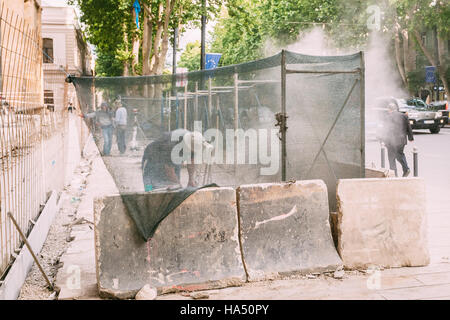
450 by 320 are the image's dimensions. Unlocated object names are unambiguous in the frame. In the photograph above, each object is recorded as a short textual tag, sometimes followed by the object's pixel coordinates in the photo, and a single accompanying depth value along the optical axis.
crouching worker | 5.27
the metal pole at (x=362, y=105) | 6.00
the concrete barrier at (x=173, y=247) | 4.76
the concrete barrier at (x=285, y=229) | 5.14
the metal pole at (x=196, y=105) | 6.49
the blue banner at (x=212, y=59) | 17.94
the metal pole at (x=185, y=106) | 6.17
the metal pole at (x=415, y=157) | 9.79
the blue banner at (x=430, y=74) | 37.38
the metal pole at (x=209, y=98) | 6.46
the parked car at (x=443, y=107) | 31.05
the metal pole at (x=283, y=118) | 5.84
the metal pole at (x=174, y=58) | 27.34
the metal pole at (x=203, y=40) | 18.52
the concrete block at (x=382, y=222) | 5.32
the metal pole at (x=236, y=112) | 6.62
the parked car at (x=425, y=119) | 26.41
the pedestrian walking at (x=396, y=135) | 11.14
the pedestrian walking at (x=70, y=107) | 14.08
